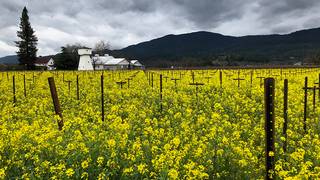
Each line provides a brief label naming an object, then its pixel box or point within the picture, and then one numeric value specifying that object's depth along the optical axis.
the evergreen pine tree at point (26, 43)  76.00
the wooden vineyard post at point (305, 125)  9.91
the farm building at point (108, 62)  112.25
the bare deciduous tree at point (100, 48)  135.50
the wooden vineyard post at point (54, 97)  9.93
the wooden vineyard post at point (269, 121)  5.71
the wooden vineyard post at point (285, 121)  7.53
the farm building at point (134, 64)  115.30
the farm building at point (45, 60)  131.75
